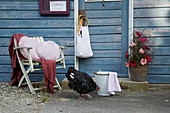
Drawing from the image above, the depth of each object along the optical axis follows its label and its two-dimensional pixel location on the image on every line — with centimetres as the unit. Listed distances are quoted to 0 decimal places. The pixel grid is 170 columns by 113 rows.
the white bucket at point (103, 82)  315
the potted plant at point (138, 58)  349
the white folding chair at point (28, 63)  304
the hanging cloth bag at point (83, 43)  388
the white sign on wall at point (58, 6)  391
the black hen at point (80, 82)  282
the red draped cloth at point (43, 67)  317
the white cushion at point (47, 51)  334
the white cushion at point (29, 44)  326
